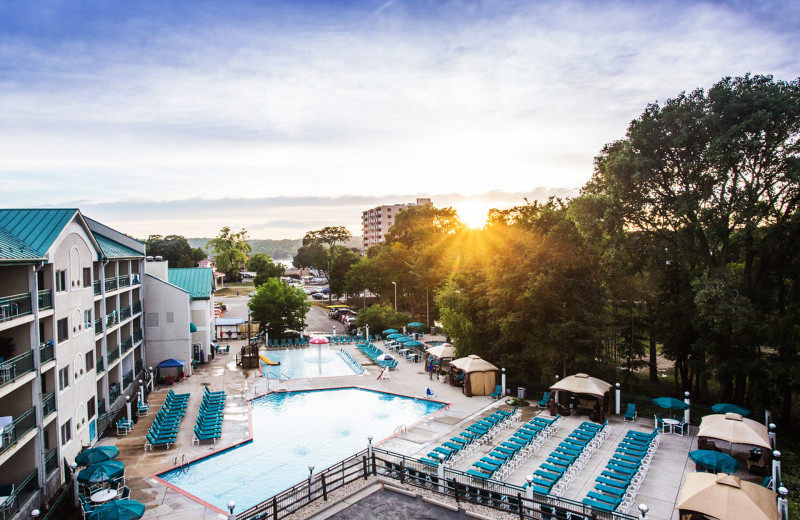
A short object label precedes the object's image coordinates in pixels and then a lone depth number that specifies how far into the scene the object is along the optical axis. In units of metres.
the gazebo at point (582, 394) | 24.80
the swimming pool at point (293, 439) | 18.92
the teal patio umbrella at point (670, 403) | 23.52
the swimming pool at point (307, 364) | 37.03
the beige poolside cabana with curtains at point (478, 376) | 30.08
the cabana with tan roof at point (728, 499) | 13.15
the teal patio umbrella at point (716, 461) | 17.36
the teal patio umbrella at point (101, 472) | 16.31
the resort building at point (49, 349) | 16.06
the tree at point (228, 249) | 116.69
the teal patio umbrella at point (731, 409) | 22.53
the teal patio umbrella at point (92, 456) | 17.62
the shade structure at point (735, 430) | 18.52
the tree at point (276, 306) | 48.06
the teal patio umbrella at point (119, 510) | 13.95
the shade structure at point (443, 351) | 35.03
